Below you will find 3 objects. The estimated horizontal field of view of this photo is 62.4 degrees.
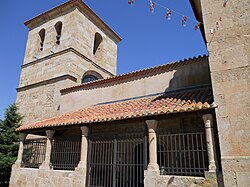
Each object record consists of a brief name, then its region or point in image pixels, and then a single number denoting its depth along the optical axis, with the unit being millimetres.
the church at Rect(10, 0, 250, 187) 4328
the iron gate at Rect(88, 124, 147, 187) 6008
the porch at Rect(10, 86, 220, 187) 4805
